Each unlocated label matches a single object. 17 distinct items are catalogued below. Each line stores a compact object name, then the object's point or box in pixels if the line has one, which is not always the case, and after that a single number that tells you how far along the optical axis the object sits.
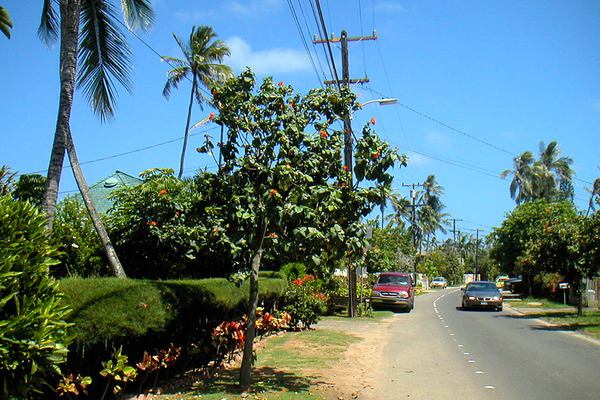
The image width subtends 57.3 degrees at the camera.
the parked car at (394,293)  26.25
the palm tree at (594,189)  51.45
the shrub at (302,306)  15.35
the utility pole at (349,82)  20.17
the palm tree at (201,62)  27.41
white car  78.12
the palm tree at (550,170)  54.00
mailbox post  29.77
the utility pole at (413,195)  52.89
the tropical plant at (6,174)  29.21
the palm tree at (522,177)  55.81
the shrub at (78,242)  11.80
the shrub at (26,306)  4.53
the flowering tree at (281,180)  7.52
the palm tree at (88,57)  9.36
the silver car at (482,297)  27.36
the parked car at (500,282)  66.38
